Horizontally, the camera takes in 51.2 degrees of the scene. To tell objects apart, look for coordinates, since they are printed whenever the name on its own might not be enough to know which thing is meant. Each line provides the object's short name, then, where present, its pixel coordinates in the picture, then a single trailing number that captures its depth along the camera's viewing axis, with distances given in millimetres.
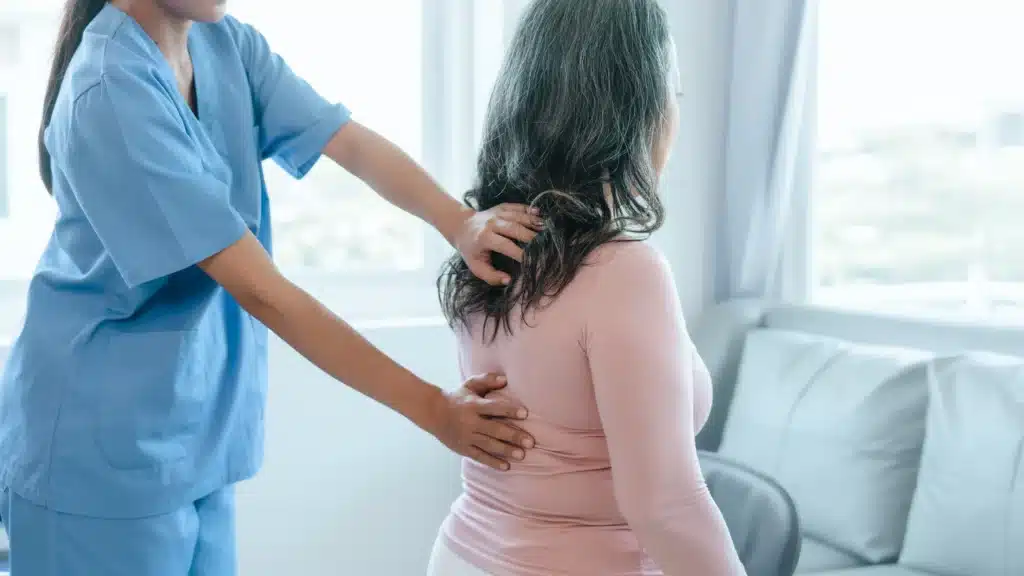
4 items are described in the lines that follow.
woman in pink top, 1027
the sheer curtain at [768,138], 2580
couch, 1888
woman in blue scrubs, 1156
